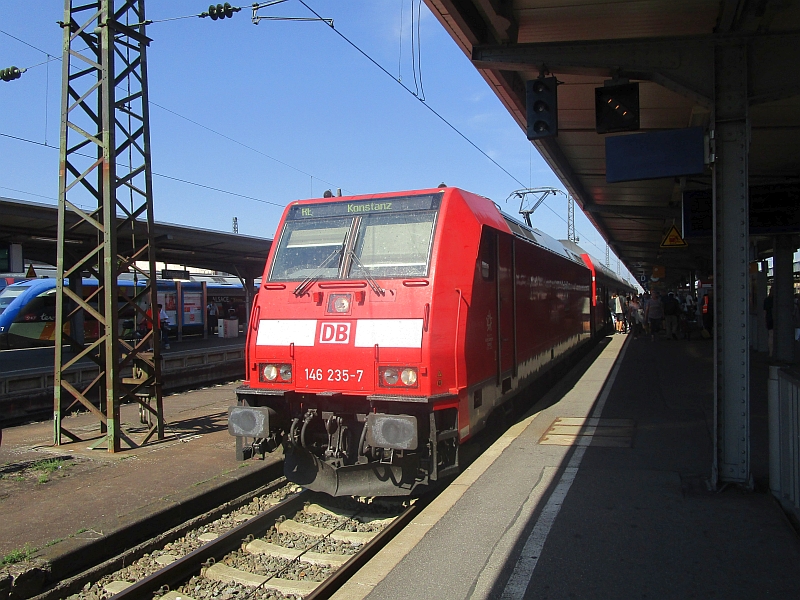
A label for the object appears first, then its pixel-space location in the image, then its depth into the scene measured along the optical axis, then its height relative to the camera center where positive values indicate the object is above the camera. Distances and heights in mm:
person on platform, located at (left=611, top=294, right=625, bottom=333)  33906 +112
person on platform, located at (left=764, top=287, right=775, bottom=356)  20141 +154
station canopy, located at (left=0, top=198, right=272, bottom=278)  14469 +2185
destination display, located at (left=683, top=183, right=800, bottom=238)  10688 +1755
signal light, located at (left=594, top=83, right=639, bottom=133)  6641 +2151
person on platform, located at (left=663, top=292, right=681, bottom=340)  22747 +35
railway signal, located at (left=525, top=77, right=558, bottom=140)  7082 +2291
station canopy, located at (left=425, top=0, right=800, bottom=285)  5621 +2702
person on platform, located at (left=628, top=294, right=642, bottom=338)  27152 -168
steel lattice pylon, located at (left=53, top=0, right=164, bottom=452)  8383 +1386
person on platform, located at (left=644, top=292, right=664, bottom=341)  22719 -34
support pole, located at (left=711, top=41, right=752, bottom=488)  5559 +398
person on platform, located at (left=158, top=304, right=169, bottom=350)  22859 -479
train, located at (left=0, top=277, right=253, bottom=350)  22859 +30
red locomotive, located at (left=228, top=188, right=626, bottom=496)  5785 -256
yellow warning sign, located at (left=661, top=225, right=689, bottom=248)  13992 +1609
